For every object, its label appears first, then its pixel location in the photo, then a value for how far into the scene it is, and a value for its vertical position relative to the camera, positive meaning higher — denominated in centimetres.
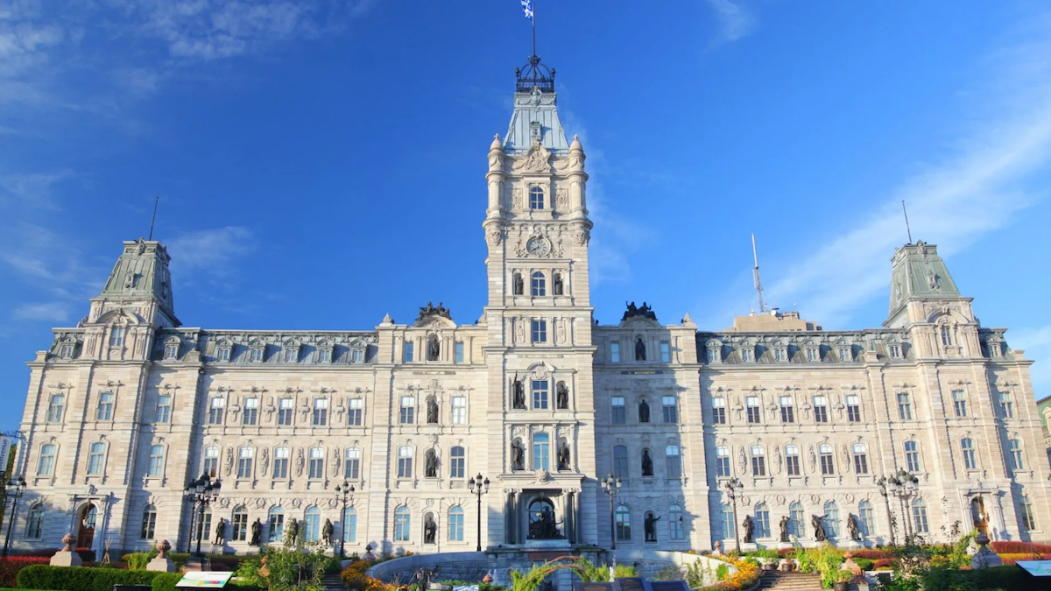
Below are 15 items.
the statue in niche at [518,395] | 5528 +971
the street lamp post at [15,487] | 4769 +371
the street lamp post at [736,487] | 5616 +368
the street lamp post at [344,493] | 5070 +349
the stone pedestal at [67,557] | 3466 -26
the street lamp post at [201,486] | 4234 +307
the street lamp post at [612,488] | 4954 +339
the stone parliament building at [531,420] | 5494 +840
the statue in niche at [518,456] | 5388 +564
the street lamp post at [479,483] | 4634 +348
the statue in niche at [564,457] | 5384 +555
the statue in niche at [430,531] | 5491 +102
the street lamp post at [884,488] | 4353 +288
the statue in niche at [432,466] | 5638 +532
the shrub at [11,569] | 3303 -66
